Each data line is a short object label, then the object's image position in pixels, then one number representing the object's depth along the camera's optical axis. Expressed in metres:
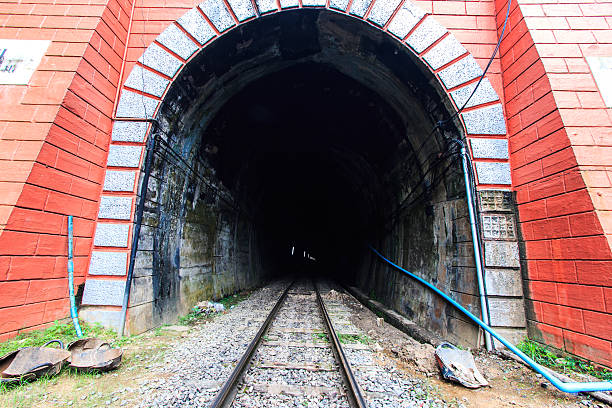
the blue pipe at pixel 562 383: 2.46
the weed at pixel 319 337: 4.37
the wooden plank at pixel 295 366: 3.26
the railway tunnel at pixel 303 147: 4.65
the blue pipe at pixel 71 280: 3.77
